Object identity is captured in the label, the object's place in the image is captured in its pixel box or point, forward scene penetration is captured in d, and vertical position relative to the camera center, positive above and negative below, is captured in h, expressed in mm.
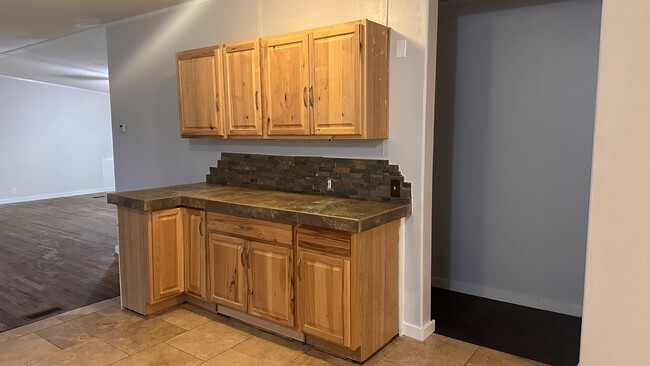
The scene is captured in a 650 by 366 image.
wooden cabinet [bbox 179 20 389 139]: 2725 +350
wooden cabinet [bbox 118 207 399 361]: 2537 -845
